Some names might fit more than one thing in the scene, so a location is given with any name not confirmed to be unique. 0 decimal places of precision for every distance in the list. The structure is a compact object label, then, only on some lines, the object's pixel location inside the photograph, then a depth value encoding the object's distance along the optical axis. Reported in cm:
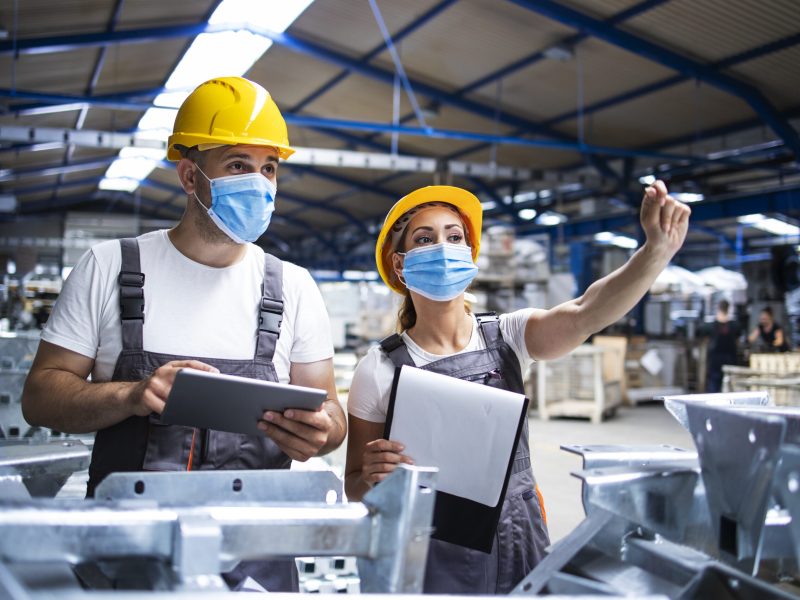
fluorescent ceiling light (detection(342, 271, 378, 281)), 2350
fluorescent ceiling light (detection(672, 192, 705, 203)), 1276
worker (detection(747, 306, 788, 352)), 1054
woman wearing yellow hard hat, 183
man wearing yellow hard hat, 171
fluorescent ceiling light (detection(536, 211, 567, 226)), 1734
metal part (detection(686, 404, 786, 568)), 101
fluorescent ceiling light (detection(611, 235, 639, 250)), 2079
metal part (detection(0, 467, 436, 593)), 87
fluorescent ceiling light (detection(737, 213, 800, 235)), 1772
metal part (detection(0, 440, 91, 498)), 150
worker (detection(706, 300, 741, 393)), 1103
